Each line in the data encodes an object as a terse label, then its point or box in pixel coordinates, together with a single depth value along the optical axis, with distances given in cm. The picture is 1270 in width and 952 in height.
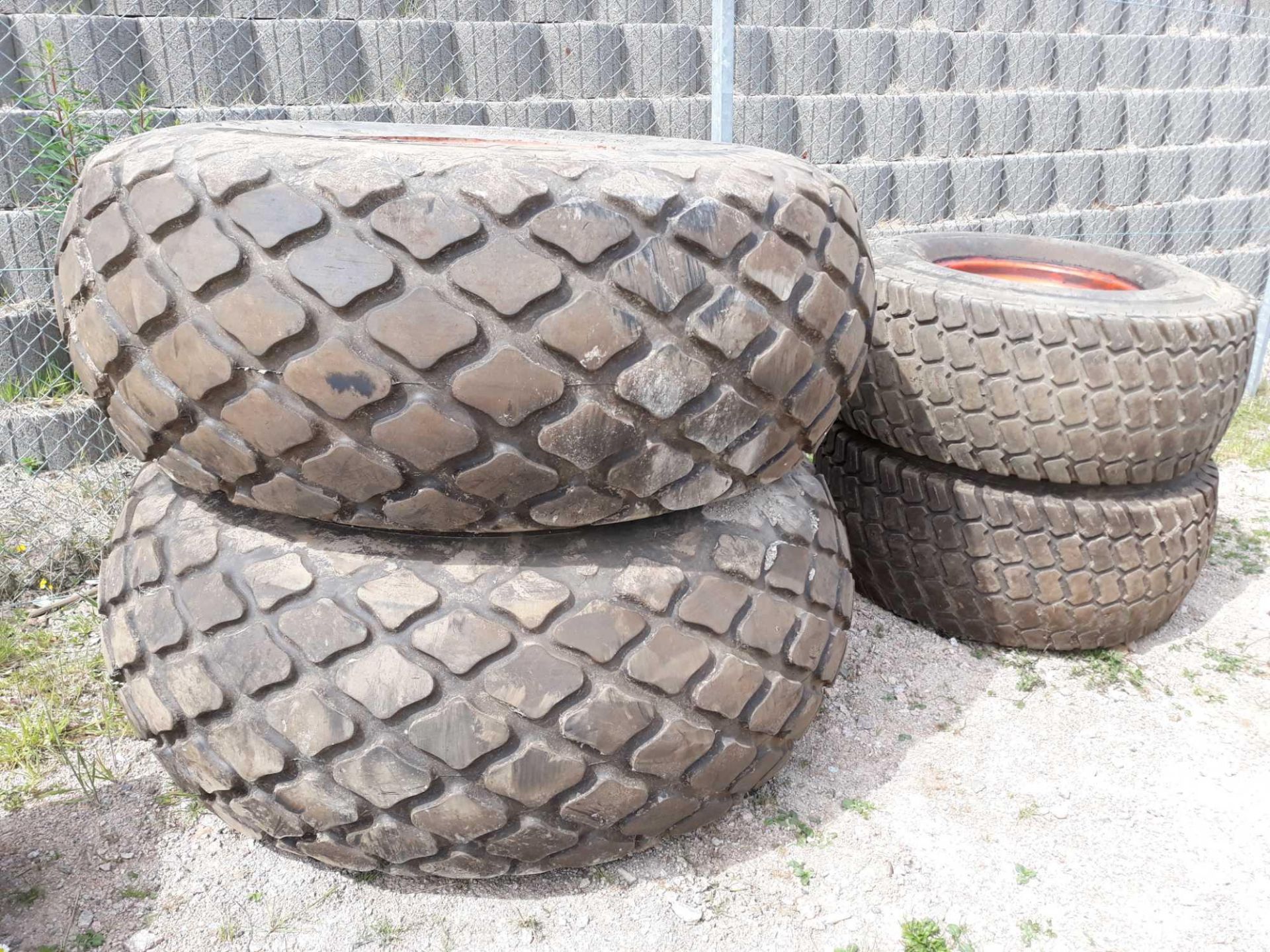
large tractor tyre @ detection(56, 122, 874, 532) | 109
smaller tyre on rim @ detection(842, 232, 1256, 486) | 195
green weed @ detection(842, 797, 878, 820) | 166
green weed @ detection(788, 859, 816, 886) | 150
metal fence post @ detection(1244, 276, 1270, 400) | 464
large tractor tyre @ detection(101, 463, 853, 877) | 122
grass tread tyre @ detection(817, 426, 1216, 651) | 207
